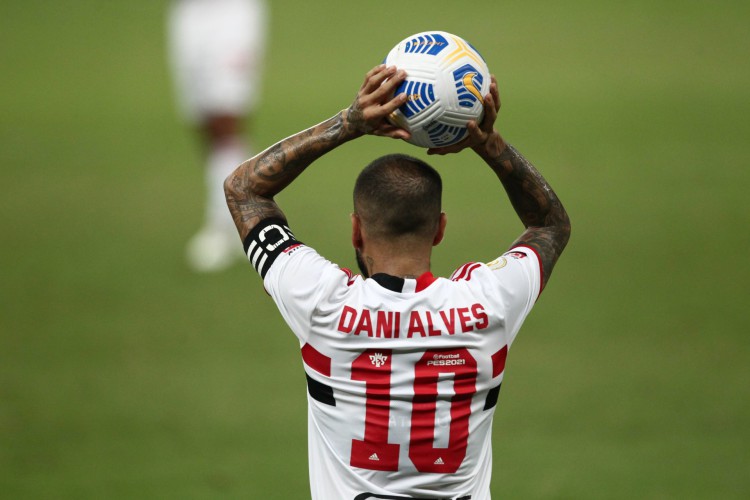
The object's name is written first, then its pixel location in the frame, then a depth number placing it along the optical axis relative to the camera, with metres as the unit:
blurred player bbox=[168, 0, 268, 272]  23.05
